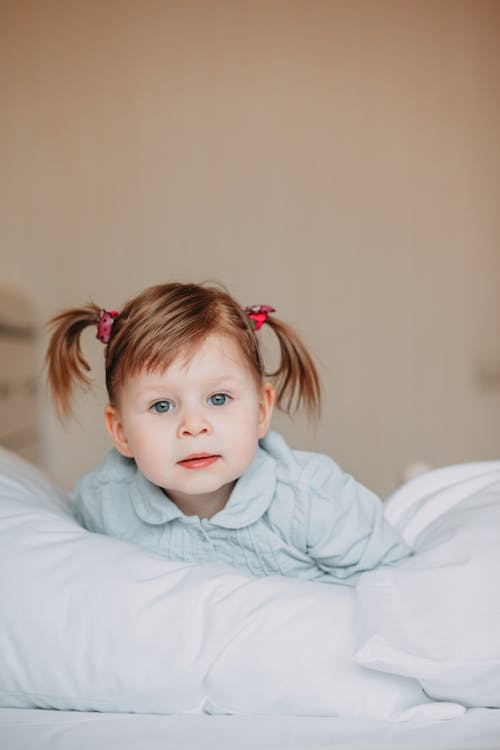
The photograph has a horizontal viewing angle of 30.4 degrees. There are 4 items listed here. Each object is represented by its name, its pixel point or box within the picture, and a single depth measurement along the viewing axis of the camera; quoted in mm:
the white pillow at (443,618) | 879
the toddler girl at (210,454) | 1171
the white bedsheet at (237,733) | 803
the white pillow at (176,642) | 902
